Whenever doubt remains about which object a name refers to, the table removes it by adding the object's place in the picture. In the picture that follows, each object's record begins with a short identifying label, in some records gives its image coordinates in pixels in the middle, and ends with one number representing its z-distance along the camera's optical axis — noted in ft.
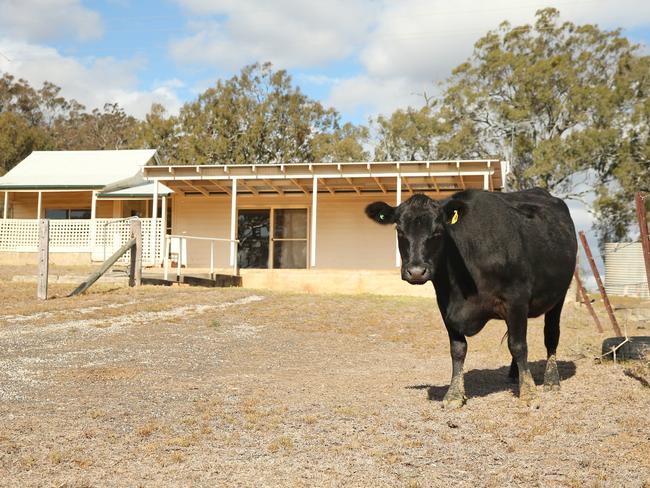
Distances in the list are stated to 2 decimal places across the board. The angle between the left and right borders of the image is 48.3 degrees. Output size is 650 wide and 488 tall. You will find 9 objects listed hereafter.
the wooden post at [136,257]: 53.83
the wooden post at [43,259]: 46.44
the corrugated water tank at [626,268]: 86.63
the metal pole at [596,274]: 33.15
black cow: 18.72
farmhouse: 68.33
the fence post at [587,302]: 40.01
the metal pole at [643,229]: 24.47
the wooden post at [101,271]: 49.73
